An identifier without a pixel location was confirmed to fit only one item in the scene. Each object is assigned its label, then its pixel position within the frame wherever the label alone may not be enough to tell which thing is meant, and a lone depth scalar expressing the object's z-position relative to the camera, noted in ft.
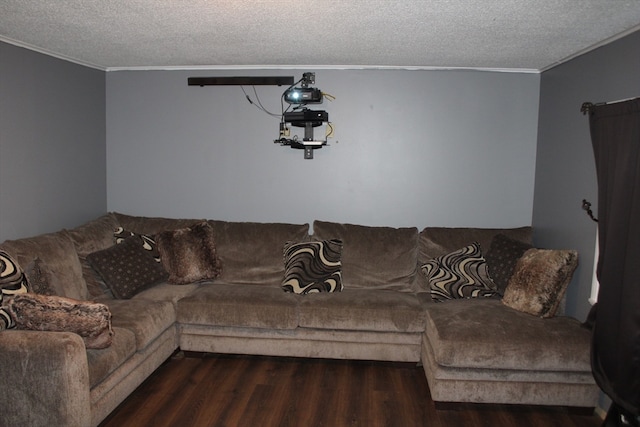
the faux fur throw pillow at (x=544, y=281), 10.45
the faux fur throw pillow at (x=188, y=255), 12.78
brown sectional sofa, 7.68
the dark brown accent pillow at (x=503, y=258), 11.81
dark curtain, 8.21
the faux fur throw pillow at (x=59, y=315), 7.78
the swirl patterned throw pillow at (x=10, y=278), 8.43
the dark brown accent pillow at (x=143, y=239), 12.76
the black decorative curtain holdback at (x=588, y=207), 10.30
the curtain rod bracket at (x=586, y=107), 10.01
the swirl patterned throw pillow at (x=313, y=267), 12.32
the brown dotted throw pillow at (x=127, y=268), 11.46
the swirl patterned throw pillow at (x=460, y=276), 11.87
